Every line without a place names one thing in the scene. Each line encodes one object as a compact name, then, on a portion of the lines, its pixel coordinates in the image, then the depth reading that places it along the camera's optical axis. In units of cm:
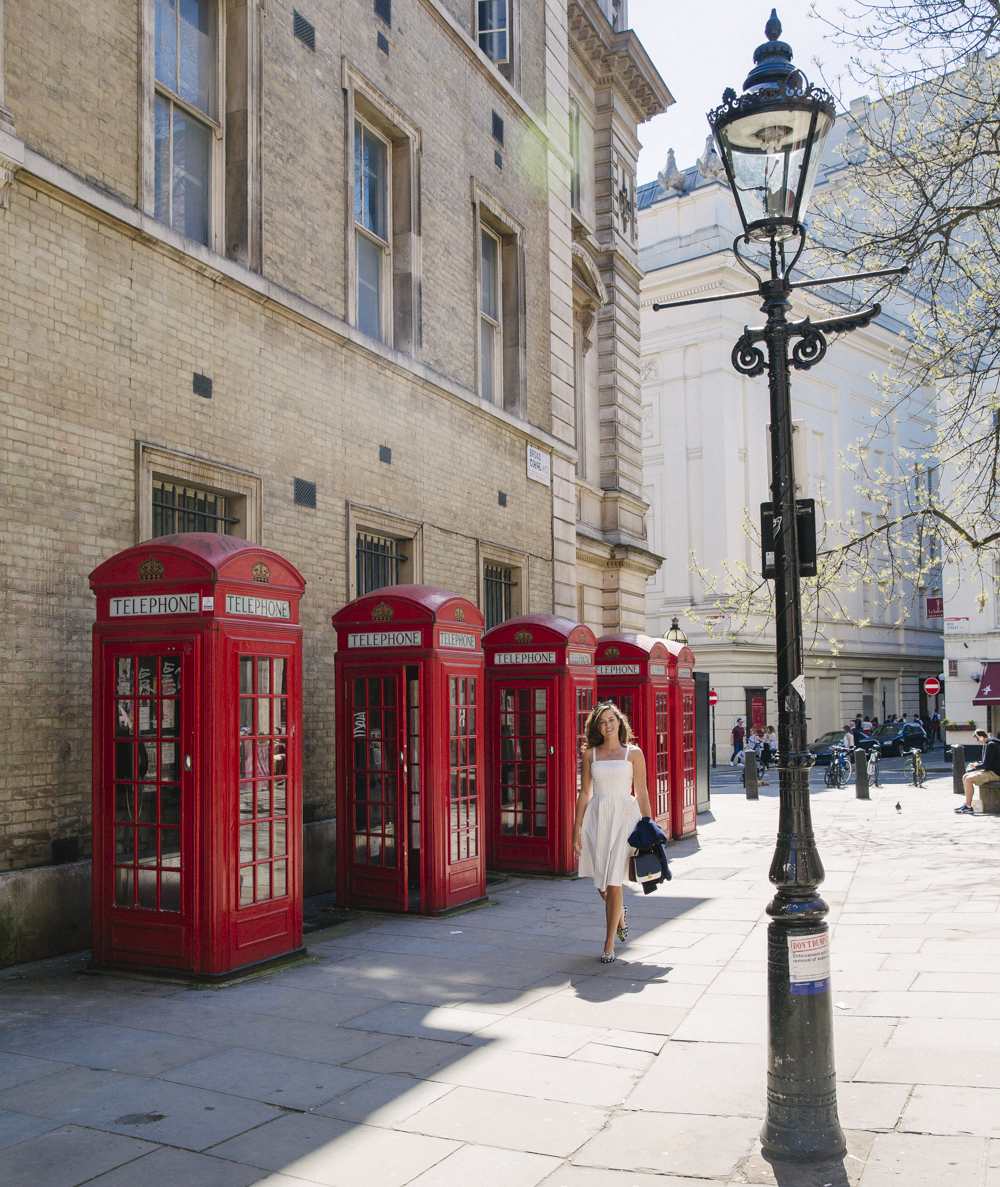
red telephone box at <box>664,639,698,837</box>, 1573
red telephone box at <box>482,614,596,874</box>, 1240
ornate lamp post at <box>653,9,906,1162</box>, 469
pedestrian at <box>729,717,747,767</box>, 3790
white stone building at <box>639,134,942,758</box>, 3966
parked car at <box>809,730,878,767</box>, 3424
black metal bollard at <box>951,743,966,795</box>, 2314
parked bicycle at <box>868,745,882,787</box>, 2652
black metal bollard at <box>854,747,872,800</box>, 2328
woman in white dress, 832
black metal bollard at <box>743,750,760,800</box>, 2381
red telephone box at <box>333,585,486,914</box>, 990
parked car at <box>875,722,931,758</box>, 3903
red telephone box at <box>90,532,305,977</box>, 752
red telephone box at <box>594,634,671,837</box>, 1509
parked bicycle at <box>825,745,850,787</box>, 2692
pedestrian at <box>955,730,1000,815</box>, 1902
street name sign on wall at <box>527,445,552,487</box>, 1728
